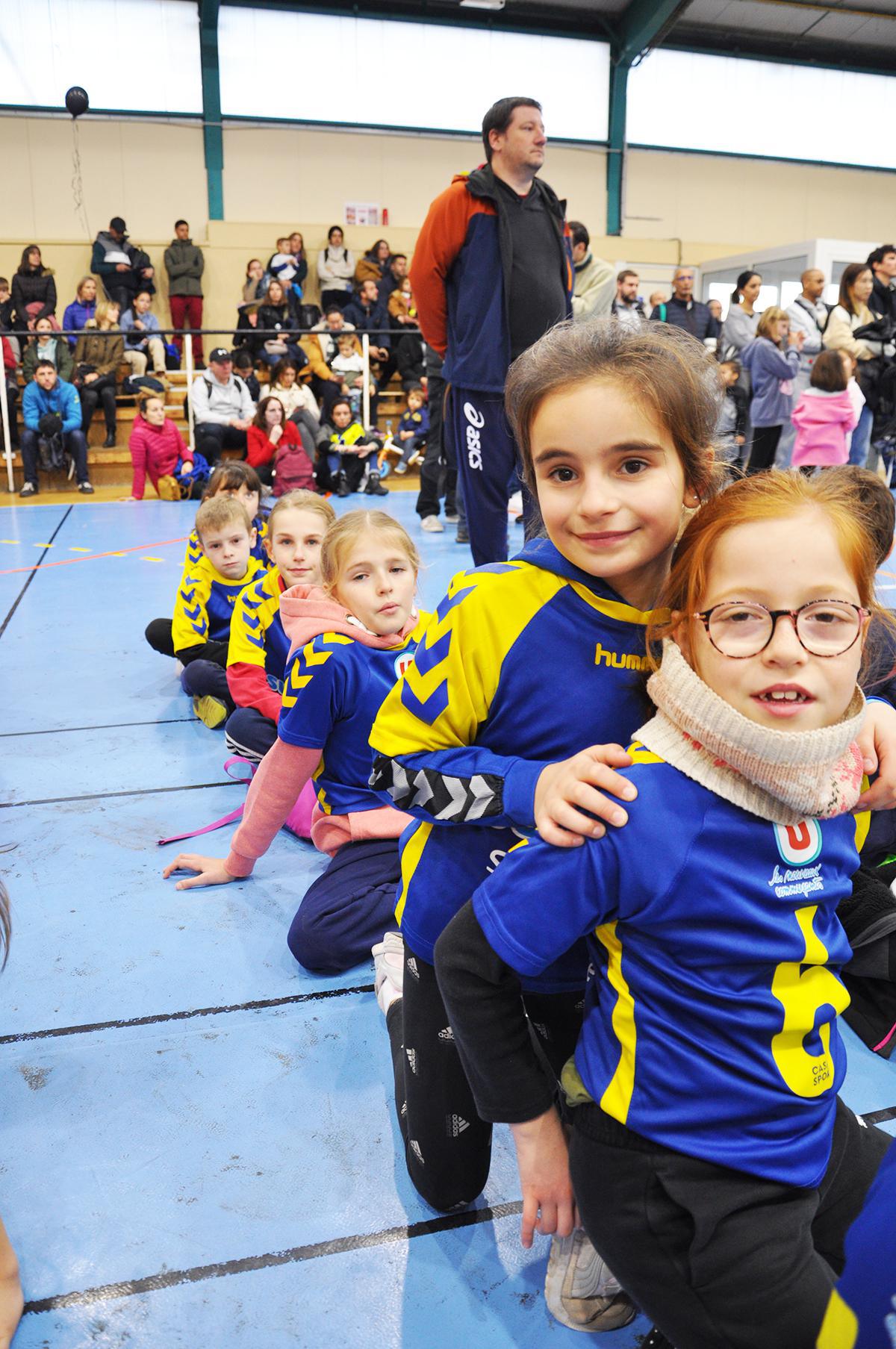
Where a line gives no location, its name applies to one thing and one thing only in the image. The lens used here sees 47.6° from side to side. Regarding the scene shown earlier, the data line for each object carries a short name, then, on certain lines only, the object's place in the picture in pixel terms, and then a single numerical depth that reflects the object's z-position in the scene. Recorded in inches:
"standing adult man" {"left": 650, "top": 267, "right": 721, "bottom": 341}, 382.9
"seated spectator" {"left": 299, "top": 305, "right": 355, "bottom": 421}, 381.4
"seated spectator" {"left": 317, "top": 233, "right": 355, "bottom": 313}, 475.8
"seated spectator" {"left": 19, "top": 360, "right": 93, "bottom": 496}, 350.0
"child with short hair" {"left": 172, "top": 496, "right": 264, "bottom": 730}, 123.3
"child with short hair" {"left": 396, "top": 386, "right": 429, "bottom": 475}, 392.8
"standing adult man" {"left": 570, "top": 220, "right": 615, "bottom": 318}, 199.3
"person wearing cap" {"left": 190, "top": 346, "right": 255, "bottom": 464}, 349.1
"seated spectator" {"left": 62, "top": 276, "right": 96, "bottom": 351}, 418.9
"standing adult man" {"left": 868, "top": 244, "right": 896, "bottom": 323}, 258.1
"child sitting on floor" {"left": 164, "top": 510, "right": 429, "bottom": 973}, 69.8
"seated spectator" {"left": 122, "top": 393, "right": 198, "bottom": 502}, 335.0
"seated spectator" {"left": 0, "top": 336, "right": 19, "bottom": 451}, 366.3
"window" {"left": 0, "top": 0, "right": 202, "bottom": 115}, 459.2
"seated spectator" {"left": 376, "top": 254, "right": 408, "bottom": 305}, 448.1
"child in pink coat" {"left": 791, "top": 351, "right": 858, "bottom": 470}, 232.5
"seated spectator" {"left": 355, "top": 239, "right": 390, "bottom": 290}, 465.1
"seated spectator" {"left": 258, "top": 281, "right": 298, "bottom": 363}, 425.1
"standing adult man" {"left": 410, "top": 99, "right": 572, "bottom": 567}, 128.9
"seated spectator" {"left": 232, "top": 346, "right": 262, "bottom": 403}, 379.6
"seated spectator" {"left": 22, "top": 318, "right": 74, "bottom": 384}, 370.6
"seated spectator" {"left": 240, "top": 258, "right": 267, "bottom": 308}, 459.5
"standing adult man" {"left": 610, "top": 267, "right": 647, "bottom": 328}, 351.9
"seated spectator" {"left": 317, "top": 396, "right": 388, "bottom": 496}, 345.7
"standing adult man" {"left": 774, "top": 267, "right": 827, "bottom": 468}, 278.2
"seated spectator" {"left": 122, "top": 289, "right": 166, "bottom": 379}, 411.2
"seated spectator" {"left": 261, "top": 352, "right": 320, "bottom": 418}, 369.7
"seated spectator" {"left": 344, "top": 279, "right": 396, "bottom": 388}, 423.8
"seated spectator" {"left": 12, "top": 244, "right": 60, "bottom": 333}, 417.4
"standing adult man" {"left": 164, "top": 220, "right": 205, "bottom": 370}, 462.6
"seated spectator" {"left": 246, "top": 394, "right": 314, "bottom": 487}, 343.6
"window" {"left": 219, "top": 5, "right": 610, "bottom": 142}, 491.5
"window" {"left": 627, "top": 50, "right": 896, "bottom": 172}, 548.7
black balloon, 418.0
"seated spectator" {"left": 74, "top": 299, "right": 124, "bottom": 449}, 379.6
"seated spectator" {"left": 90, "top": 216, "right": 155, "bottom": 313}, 447.2
